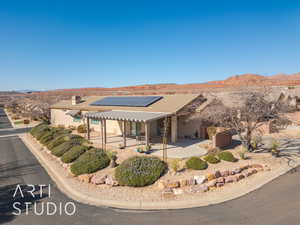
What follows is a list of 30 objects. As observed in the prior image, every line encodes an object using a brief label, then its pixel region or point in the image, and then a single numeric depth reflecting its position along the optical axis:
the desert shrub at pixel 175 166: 10.80
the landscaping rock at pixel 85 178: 10.81
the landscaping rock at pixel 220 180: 9.96
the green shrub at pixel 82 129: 22.85
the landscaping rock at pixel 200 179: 9.90
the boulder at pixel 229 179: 10.12
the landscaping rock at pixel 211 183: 9.74
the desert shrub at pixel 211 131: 17.39
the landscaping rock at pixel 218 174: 10.37
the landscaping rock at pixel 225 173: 10.51
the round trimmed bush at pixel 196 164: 11.10
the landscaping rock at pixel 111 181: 10.23
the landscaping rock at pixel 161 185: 9.66
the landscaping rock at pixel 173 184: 9.62
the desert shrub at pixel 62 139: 16.98
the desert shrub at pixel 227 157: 12.18
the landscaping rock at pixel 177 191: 9.32
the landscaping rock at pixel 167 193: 9.09
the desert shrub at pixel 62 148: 15.05
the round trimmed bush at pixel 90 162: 11.53
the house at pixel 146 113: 16.25
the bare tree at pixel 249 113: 13.16
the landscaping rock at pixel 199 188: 9.43
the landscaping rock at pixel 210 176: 10.09
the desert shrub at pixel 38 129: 22.88
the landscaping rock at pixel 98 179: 10.44
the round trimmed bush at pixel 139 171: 10.05
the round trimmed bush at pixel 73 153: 13.41
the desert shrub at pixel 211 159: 11.91
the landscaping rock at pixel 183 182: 9.77
